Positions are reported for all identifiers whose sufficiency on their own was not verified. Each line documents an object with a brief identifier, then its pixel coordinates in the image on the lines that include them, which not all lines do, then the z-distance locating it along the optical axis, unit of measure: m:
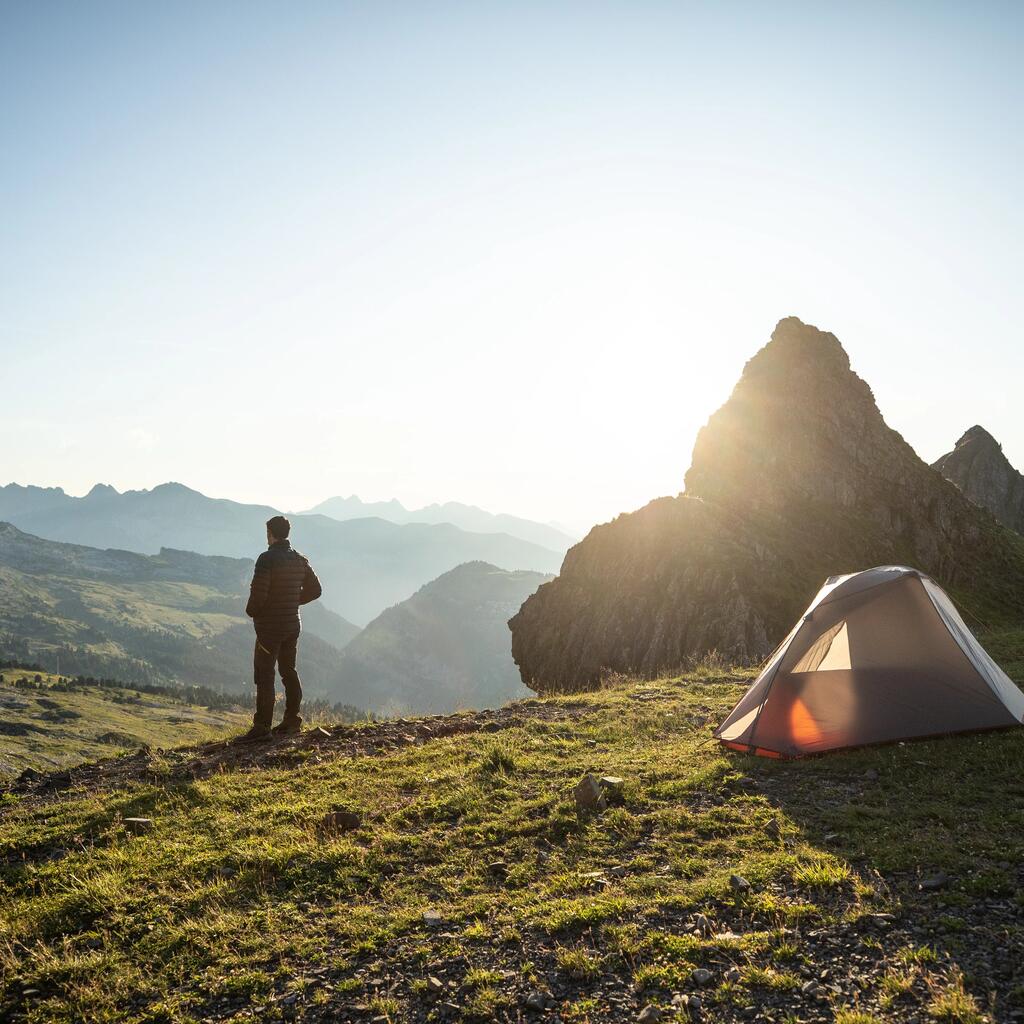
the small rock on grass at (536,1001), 5.61
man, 14.88
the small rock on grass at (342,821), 9.62
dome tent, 11.44
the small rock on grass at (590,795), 9.85
